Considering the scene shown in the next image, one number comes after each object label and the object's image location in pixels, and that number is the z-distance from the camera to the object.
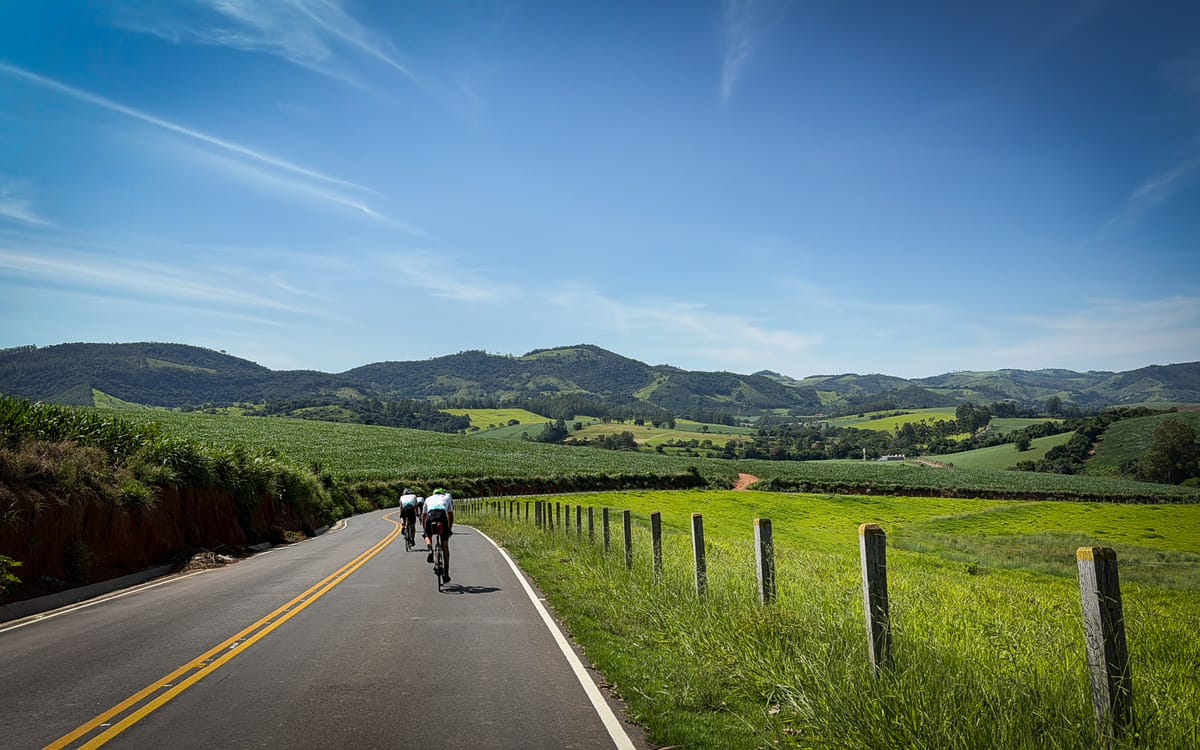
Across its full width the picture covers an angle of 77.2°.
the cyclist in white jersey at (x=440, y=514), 15.06
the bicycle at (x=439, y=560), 14.77
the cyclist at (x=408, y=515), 24.28
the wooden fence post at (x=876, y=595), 5.69
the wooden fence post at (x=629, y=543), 13.48
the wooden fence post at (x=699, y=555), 9.55
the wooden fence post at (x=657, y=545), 11.62
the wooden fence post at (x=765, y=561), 7.80
